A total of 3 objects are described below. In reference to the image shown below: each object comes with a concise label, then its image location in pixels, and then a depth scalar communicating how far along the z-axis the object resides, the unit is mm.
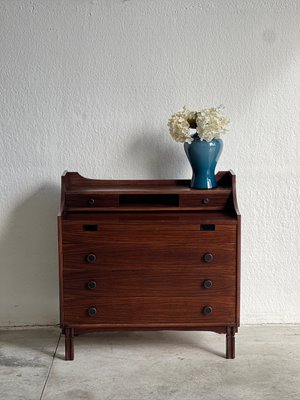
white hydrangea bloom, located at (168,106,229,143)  3982
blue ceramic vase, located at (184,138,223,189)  4035
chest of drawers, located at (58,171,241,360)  3918
